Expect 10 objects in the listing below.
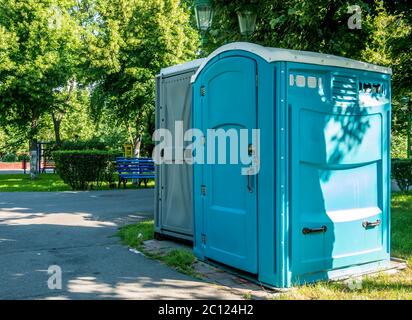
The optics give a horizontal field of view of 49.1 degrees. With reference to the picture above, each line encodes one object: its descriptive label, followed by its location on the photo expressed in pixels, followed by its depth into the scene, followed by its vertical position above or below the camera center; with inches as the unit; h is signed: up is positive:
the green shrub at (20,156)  2078.0 +45.4
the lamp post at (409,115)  784.4 +91.5
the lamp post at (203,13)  332.5 +113.2
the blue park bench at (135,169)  647.8 -5.0
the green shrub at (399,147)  1405.6 +54.5
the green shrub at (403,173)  601.9 -12.4
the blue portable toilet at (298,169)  172.7 -1.9
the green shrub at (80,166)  603.8 -0.4
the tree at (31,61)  841.5 +204.8
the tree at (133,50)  793.6 +207.0
